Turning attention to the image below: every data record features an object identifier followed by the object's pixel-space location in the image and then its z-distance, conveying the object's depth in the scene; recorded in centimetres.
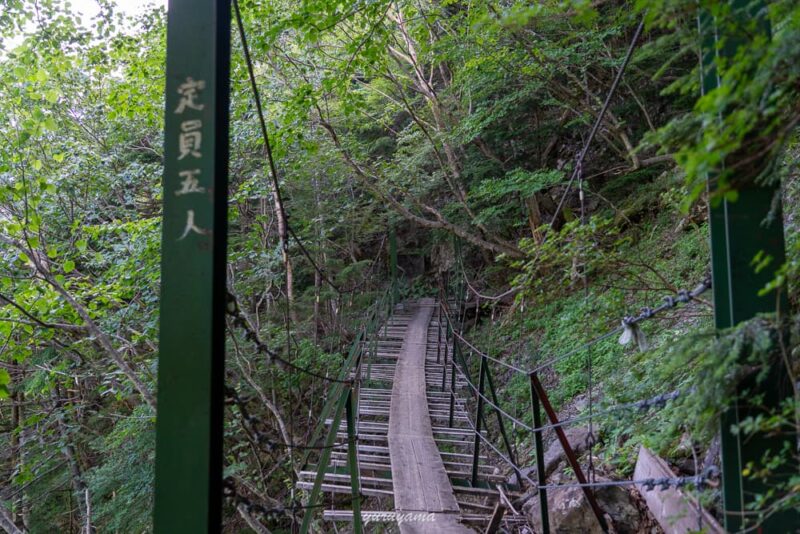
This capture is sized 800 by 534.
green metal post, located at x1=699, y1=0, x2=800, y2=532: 133
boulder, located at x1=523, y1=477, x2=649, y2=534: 270
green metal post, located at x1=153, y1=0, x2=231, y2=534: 133
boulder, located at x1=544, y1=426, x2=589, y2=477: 434
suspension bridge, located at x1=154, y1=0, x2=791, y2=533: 133
